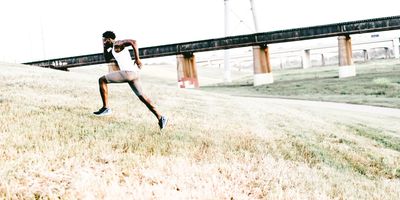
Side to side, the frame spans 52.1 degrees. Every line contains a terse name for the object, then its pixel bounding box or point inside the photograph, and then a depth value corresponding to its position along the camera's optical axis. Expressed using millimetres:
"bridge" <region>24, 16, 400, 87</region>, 49844
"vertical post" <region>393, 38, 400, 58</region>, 87844
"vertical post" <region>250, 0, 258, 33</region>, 63844
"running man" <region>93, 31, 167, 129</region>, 8141
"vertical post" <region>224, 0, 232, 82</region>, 65062
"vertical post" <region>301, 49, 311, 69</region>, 100312
